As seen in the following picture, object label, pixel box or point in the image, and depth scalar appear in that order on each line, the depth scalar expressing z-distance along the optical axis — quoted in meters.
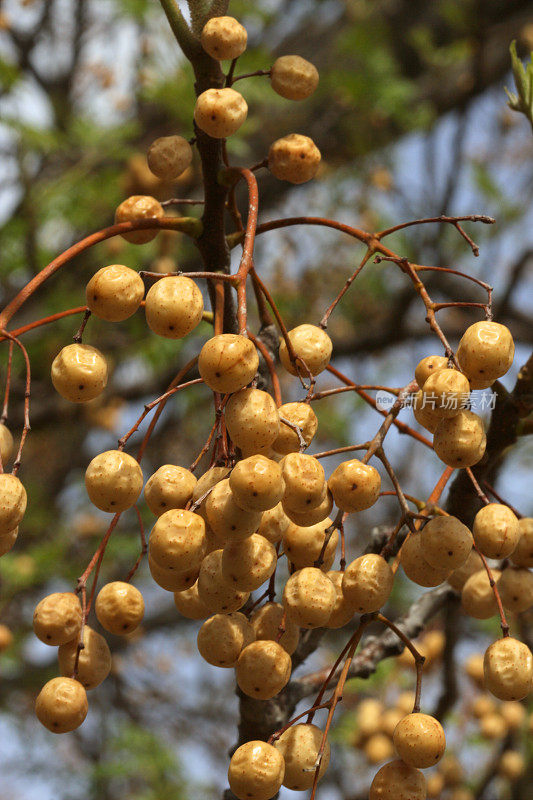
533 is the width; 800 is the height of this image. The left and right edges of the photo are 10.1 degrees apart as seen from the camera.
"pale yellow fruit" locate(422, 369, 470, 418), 0.76
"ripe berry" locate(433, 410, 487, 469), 0.76
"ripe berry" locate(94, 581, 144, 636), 0.78
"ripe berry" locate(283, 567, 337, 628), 0.75
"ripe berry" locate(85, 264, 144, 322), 0.76
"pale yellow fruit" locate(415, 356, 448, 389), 0.77
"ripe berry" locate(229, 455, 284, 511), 0.73
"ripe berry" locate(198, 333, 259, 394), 0.74
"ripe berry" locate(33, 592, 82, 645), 0.77
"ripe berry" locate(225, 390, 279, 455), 0.74
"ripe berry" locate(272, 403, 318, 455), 0.76
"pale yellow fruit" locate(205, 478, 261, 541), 0.74
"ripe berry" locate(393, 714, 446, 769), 0.76
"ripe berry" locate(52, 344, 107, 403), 0.77
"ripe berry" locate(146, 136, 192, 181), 0.81
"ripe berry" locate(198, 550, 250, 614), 0.75
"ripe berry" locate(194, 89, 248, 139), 0.79
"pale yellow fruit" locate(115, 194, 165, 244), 0.81
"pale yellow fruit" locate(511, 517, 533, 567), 0.80
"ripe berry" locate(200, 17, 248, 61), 0.79
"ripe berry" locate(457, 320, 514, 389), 0.76
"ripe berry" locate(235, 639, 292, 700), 0.75
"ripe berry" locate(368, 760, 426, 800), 0.76
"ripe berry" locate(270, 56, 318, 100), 0.82
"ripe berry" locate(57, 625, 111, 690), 0.78
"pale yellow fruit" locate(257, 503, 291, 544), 0.76
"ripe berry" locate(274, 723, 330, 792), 0.76
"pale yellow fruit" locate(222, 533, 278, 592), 0.74
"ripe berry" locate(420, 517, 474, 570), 0.76
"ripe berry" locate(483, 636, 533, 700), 0.77
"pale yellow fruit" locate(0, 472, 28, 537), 0.76
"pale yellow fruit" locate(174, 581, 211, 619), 0.77
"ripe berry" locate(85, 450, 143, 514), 0.76
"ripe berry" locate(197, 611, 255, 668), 0.76
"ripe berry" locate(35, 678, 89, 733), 0.76
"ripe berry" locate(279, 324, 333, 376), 0.78
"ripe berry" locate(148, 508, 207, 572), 0.75
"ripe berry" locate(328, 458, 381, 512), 0.76
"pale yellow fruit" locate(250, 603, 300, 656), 0.76
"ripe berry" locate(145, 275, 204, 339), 0.76
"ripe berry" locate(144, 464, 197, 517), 0.76
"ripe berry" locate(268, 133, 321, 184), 0.81
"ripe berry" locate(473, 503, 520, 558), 0.77
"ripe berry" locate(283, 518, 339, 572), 0.77
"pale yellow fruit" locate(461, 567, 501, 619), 0.82
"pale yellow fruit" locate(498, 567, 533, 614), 0.81
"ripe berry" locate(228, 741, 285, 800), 0.75
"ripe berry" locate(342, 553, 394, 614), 0.76
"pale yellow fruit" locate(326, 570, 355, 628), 0.77
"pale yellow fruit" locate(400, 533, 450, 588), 0.77
